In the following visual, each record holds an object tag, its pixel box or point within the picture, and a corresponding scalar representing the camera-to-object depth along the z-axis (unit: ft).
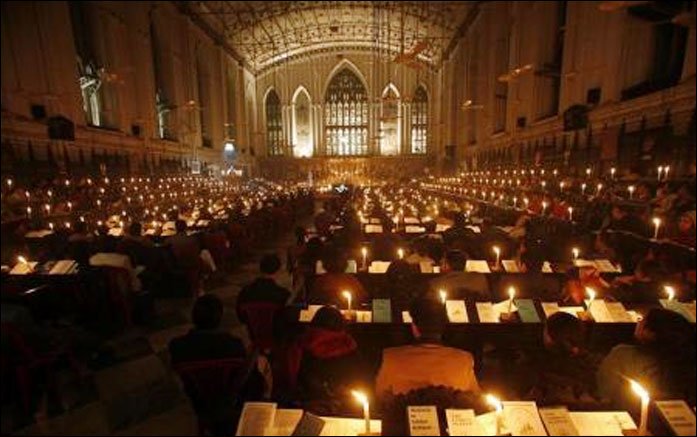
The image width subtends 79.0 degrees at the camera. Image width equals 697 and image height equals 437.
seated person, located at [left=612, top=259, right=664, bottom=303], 16.39
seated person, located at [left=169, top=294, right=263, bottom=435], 10.61
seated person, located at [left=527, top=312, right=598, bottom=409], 10.40
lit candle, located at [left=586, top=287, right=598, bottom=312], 14.43
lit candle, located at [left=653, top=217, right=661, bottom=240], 20.79
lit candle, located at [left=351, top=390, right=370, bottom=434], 7.52
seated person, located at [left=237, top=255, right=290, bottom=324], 15.26
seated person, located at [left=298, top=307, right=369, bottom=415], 11.00
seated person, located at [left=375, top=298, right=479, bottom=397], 9.97
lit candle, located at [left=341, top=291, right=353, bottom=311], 15.02
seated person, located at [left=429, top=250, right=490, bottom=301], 16.35
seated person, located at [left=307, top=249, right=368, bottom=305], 16.48
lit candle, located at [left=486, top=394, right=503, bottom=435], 7.84
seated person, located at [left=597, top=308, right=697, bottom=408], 9.37
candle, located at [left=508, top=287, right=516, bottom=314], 14.74
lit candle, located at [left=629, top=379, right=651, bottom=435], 7.25
